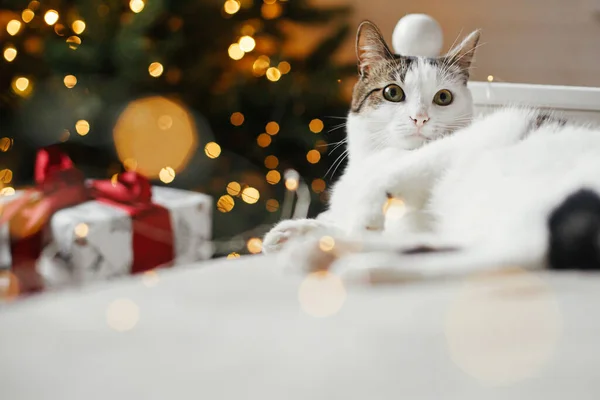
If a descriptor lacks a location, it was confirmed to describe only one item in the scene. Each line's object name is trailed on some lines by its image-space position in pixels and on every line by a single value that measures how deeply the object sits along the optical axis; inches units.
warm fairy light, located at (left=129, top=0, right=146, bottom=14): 52.8
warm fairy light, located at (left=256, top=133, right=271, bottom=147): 61.2
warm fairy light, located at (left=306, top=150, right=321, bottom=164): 63.4
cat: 33.8
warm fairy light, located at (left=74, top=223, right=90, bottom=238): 39.7
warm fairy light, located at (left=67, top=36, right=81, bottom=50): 50.2
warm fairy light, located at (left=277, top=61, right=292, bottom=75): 59.9
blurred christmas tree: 50.9
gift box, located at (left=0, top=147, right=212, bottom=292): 40.6
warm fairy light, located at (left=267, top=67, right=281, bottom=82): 58.9
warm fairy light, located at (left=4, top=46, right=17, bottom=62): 52.7
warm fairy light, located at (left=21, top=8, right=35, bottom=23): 53.7
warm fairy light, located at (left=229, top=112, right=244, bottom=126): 60.6
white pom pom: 37.4
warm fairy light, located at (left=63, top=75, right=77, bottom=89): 51.4
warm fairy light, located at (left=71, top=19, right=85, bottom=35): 53.1
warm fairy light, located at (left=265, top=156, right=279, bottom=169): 62.2
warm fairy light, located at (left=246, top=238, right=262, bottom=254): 53.4
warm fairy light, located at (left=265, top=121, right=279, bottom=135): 60.6
